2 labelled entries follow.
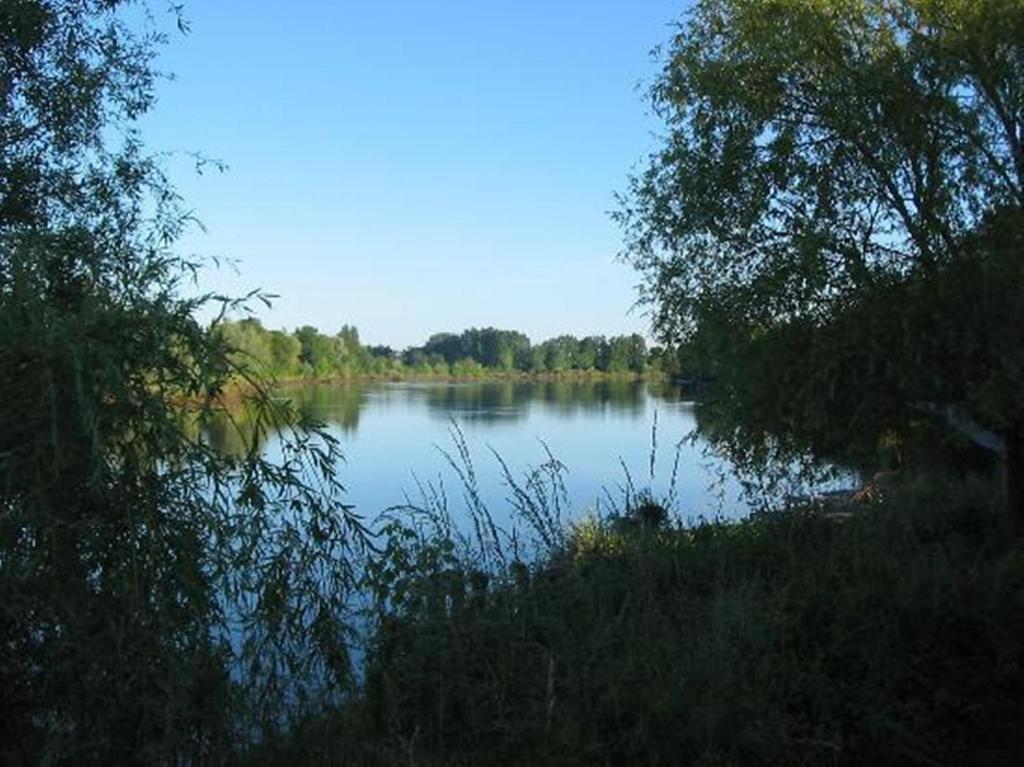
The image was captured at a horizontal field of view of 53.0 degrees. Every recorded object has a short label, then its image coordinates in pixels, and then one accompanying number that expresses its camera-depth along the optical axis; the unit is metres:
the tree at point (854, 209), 10.94
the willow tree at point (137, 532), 3.63
